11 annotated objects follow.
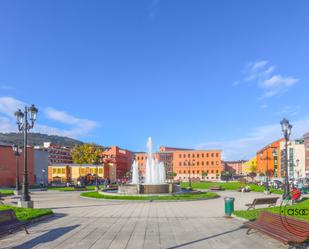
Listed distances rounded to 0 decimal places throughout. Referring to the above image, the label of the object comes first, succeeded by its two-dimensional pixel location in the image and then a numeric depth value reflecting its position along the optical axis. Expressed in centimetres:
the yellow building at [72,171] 9150
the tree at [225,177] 12328
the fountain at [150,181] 3031
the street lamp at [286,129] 2466
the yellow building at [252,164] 15590
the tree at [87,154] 9619
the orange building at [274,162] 13325
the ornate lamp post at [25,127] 2008
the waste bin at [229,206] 1645
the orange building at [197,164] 14312
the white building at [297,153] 12766
